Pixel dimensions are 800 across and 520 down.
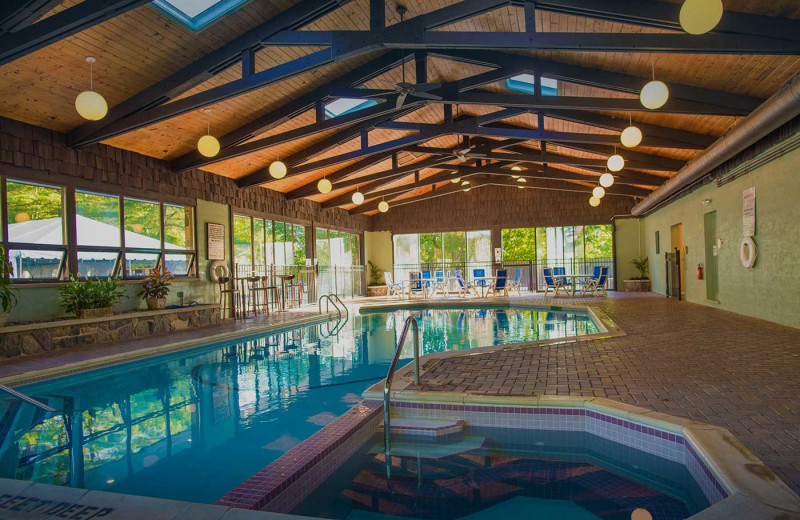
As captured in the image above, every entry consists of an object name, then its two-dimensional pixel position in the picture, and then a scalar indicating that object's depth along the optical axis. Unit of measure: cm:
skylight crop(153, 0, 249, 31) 532
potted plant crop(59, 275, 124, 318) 688
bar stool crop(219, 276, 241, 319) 1022
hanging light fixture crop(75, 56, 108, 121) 469
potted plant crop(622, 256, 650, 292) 1441
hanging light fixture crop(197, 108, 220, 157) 636
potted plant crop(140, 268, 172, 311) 813
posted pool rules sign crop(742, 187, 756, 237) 690
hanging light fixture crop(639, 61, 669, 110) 471
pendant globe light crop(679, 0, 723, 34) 335
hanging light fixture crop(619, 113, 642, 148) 602
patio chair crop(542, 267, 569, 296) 1291
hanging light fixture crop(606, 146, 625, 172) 737
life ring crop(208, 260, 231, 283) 980
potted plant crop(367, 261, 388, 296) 1750
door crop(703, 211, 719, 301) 920
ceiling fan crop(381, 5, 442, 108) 565
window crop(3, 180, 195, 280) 657
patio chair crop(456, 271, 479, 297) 1468
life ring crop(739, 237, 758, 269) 689
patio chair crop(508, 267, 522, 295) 1571
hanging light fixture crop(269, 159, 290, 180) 819
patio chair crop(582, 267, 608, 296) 1242
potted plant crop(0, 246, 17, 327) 582
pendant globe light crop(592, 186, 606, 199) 1110
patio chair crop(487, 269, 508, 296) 1377
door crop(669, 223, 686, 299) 1146
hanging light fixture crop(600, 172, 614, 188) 925
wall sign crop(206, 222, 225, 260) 988
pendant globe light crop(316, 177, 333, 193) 962
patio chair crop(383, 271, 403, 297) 1580
